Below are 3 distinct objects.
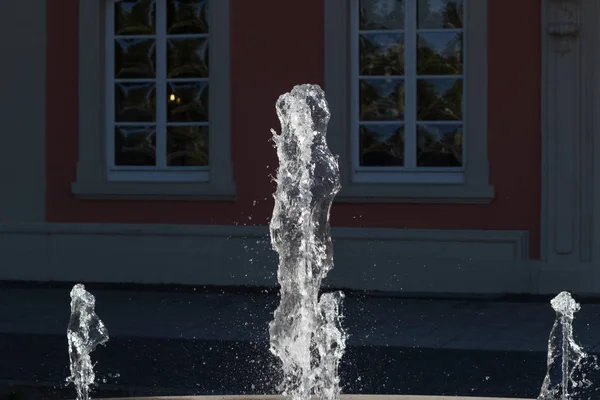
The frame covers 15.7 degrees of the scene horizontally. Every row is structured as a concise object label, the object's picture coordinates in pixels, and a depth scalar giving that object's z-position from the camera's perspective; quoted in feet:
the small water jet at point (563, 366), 35.19
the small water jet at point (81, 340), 33.93
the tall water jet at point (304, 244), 32.91
